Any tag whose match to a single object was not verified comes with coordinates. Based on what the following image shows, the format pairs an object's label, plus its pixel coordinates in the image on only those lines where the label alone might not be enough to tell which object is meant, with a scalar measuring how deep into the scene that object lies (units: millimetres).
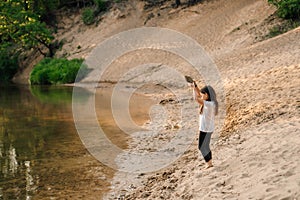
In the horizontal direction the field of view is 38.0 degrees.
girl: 8508
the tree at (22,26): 40531
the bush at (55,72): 34781
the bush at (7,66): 44097
